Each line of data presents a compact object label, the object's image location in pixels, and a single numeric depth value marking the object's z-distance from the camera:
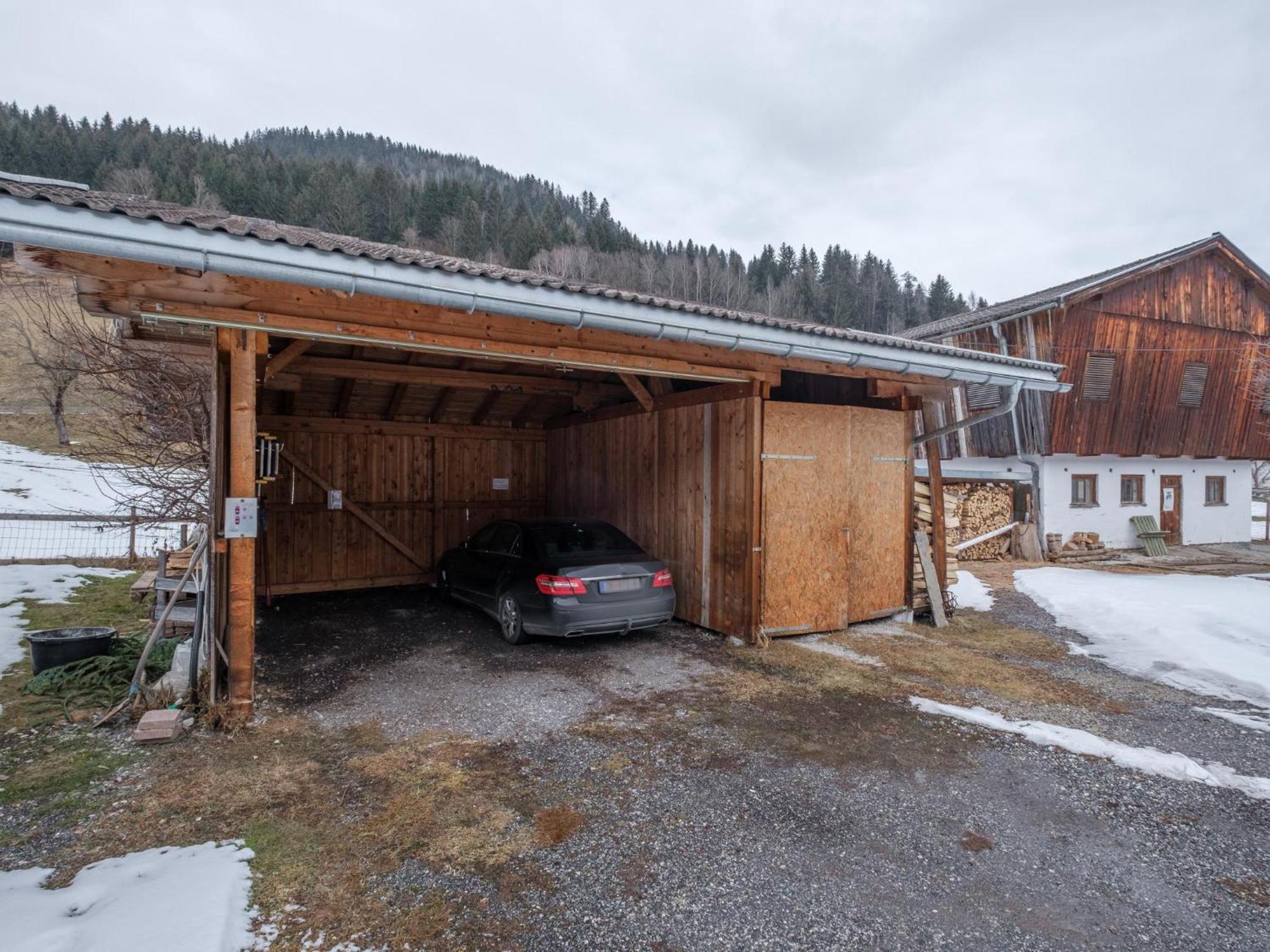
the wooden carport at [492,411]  4.24
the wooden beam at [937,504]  8.27
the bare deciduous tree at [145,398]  6.86
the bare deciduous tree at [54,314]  5.99
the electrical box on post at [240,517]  4.48
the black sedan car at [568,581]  6.29
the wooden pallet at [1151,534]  16.45
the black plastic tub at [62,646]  5.12
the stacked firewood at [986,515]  15.02
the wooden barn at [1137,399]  15.77
